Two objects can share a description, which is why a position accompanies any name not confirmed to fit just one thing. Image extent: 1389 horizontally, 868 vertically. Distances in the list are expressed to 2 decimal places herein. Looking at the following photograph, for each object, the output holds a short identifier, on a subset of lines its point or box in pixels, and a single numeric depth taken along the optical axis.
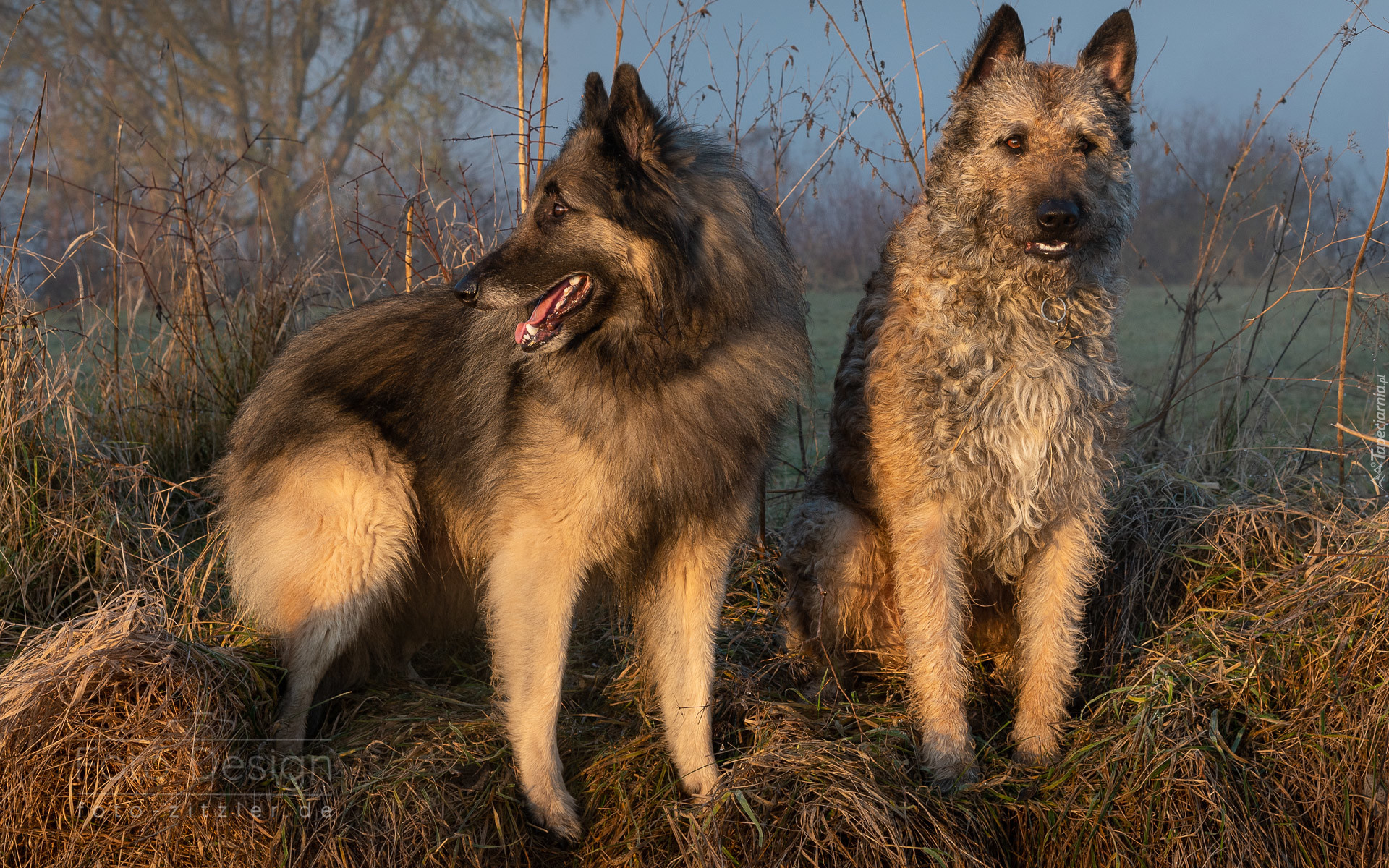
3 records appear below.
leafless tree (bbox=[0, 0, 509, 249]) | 15.98
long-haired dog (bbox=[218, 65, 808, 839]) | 2.39
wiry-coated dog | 2.56
